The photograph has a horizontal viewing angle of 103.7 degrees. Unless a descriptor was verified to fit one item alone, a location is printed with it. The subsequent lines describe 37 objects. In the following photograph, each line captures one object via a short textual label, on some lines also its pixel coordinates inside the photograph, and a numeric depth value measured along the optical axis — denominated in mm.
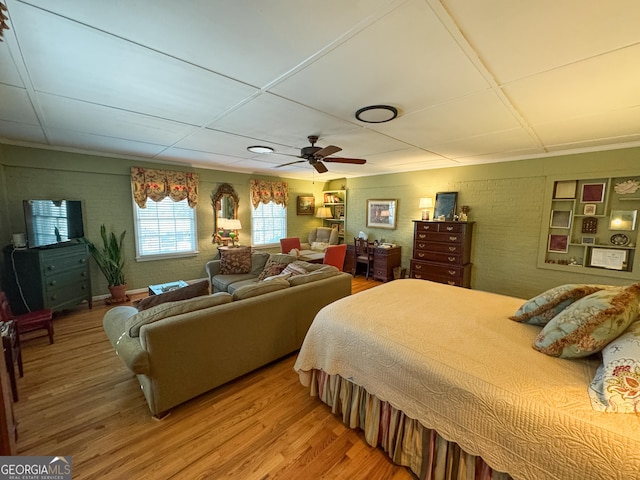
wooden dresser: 4422
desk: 5395
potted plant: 4109
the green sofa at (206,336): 1789
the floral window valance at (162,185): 4379
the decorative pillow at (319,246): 6434
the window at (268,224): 6105
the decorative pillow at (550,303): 1592
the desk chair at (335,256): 4648
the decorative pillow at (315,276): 2715
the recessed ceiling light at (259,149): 3541
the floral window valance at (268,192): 5855
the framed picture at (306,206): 6812
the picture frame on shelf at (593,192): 3514
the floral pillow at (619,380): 981
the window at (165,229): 4605
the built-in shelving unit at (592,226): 3352
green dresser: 3203
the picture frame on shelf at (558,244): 3799
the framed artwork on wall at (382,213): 5703
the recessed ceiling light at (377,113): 2164
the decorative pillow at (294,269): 3232
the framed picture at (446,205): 4754
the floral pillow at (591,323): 1230
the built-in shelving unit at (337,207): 6752
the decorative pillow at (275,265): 3596
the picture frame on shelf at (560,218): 3781
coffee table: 3422
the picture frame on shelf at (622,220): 3322
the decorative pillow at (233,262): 4086
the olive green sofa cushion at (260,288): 2266
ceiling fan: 2957
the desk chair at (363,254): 5638
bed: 972
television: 3330
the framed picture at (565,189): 3695
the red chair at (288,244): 5684
